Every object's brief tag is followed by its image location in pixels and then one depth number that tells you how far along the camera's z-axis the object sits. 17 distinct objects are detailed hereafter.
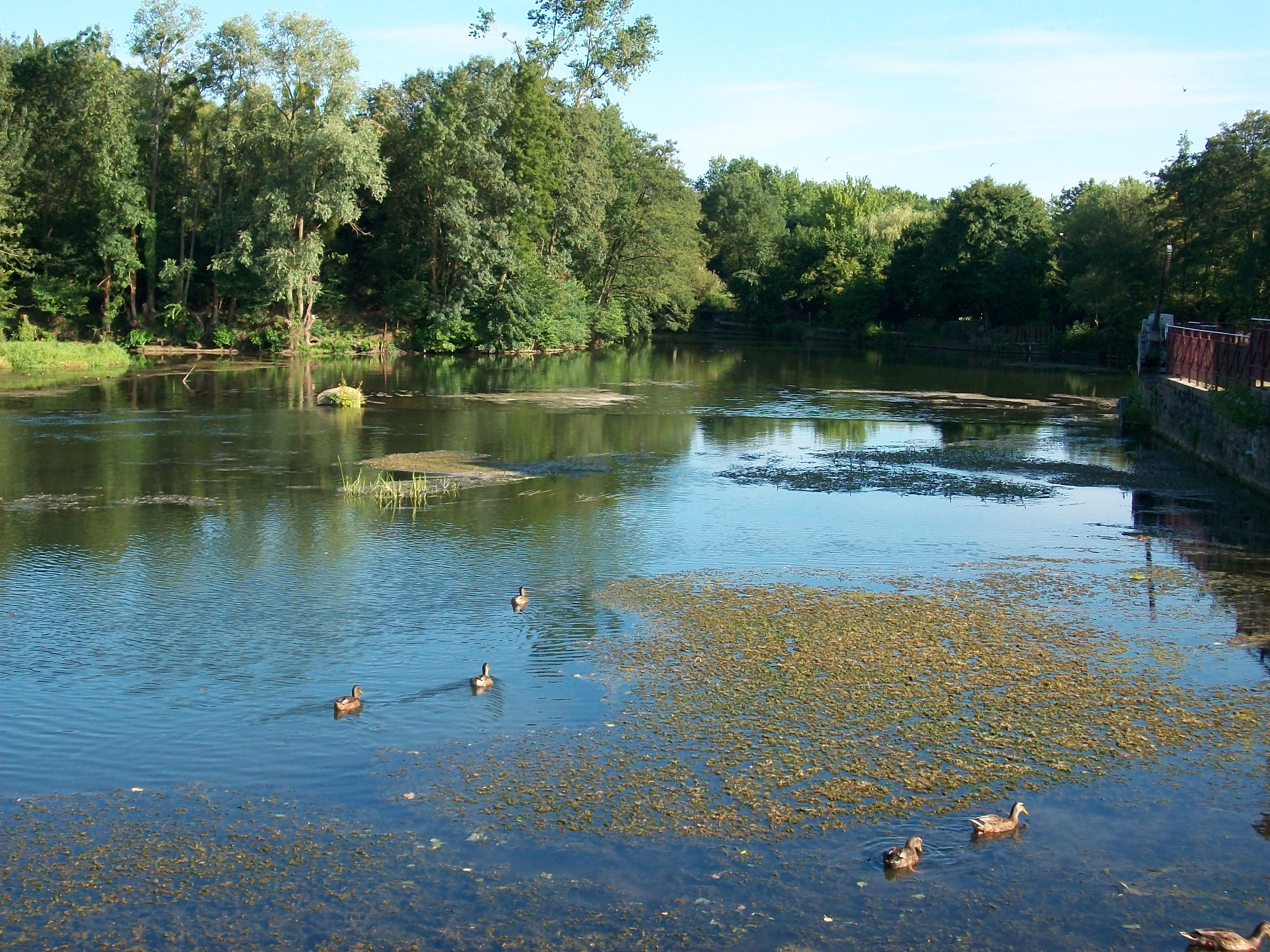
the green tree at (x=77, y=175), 52.72
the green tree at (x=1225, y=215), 46.34
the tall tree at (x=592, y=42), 70.69
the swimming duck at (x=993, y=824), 8.27
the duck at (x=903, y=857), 7.91
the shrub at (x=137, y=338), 55.44
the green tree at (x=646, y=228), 76.19
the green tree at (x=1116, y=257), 58.28
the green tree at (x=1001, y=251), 74.25
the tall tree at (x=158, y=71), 52.12
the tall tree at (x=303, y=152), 52.41
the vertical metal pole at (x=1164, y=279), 39.25
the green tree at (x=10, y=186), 50.06
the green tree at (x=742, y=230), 99.94
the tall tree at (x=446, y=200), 58.12
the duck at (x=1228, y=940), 6.86
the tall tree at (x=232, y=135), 52.31
